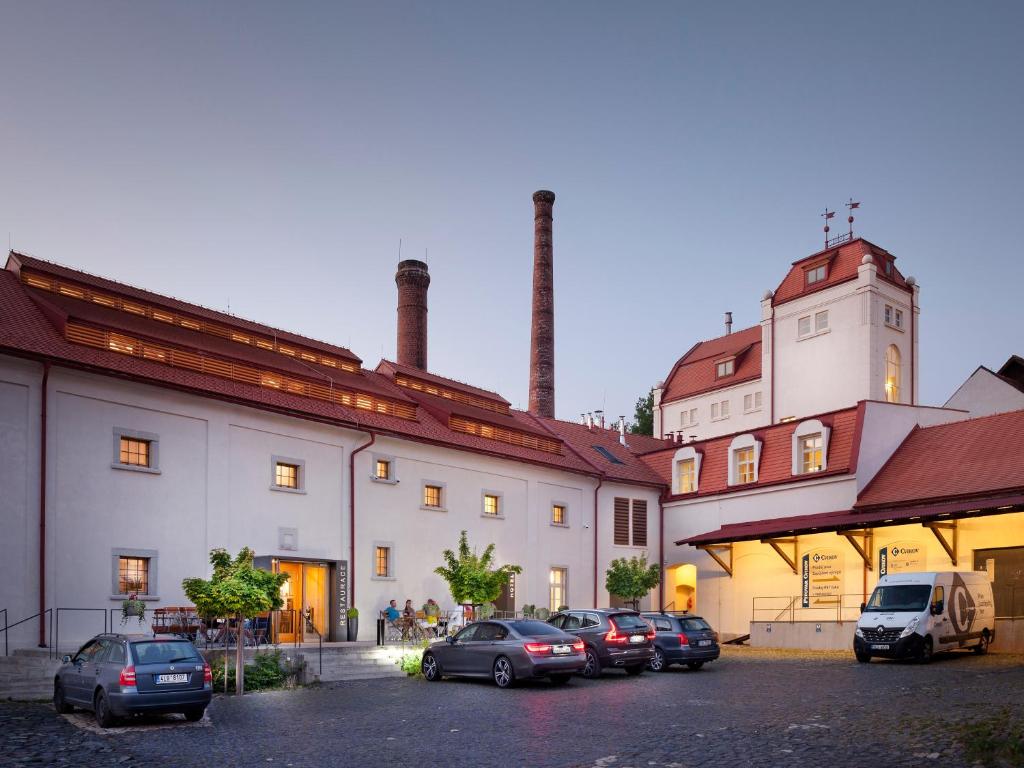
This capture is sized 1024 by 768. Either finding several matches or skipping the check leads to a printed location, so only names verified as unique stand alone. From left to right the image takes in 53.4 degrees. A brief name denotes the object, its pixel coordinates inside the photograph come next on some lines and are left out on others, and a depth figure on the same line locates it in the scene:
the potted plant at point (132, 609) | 23.44
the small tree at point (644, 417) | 83.69
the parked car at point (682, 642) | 26.42
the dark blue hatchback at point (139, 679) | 16.22
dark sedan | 21.58
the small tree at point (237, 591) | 20.80
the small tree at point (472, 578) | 31.66
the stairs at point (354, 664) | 24.16
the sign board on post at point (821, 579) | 35.78
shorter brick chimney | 49.25
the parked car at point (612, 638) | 24.23
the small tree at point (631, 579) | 39.59
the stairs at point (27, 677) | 19.61
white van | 26.28
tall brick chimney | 55.12
